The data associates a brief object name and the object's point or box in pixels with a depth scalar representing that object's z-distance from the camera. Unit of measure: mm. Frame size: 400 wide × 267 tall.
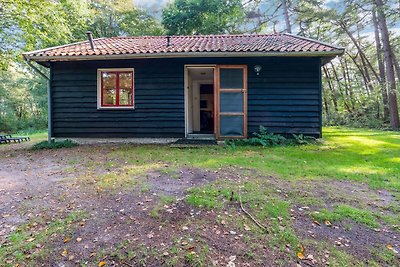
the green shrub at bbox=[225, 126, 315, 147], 6922
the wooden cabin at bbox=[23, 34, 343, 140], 7180
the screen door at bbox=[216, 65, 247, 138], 7320
